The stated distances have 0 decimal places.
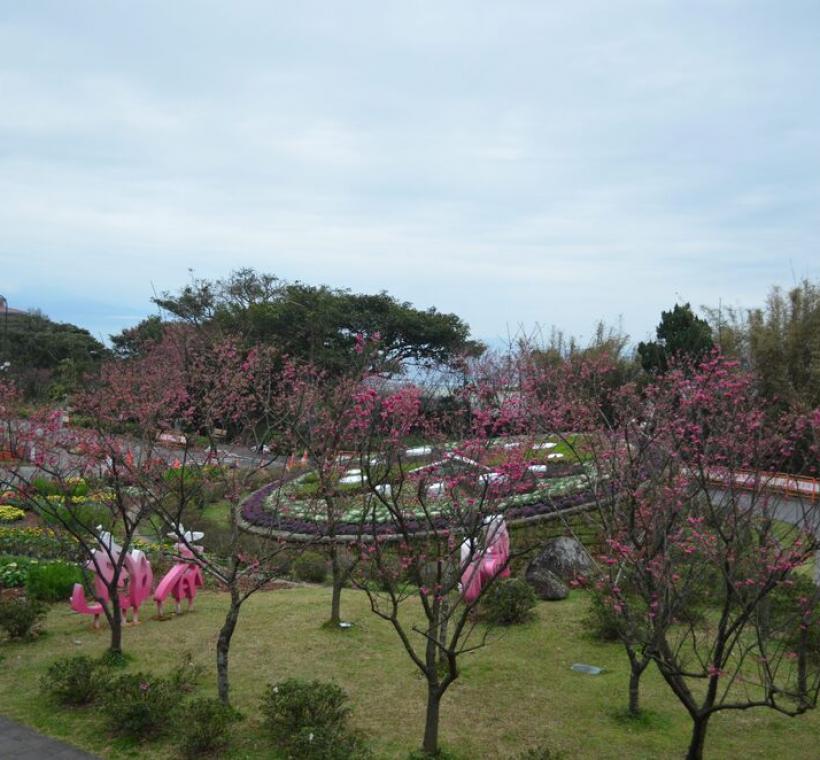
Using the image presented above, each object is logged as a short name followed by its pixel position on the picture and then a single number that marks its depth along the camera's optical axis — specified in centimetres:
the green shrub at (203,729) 599
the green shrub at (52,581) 1049
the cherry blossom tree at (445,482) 600
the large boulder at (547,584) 1076
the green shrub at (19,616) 871
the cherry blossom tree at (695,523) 545
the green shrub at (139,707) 629
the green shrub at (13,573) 1084
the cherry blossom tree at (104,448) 829
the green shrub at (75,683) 696
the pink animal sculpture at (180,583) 975
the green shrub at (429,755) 589
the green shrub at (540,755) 540
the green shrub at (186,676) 720
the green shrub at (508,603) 946
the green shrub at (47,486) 1681
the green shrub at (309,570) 1267
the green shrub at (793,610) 763
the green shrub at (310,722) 582
